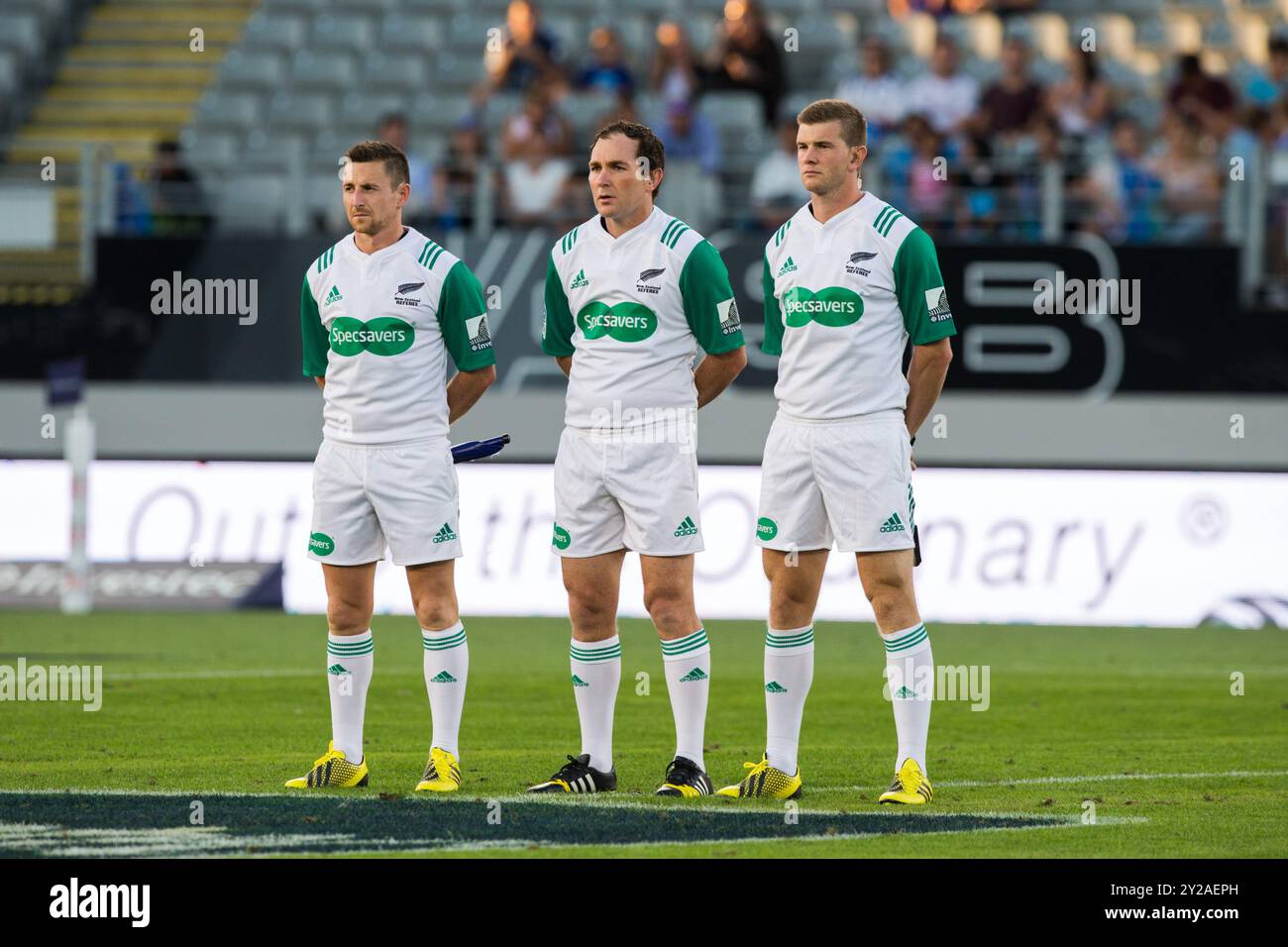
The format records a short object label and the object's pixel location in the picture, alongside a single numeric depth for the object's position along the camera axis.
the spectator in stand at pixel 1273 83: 18.38
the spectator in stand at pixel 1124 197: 16.78
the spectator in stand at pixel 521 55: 19.22
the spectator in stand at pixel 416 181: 17.42
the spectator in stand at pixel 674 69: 18.75
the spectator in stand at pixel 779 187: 16.91
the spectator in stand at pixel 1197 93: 17.92
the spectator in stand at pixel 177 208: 17.75
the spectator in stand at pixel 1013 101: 17.89
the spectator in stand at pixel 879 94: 17.91
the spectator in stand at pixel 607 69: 19.12
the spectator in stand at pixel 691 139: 17.80
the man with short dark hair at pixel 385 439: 7.77
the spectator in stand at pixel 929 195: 16.89
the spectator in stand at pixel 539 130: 17.66
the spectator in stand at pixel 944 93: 18.03
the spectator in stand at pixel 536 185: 17.36
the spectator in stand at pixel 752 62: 18.91
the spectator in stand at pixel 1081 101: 18.09
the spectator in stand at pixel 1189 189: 16.77
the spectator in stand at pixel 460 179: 17.45
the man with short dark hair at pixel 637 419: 7.59
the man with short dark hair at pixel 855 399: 7.37
